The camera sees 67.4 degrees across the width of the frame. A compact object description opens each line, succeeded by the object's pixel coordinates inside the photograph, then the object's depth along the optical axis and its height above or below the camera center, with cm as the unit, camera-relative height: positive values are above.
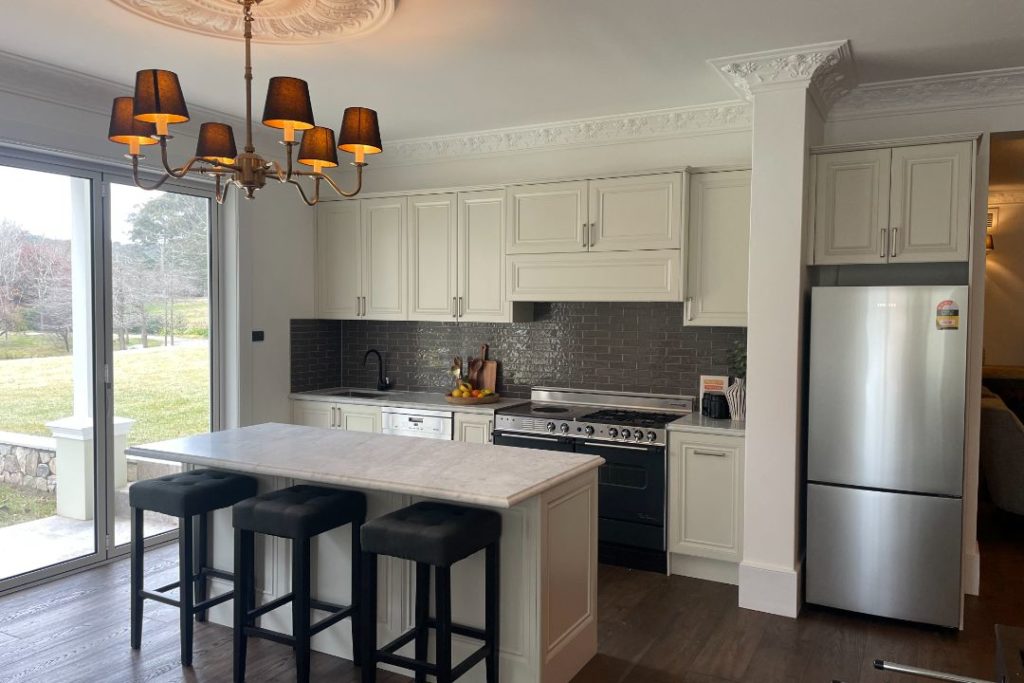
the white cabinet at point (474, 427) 493 -68
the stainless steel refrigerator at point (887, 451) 361 -61
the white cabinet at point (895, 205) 372 +60
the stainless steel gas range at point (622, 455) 439 -76
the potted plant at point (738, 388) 446 -37
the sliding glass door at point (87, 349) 412 -17
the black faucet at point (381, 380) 593 -45
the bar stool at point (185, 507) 322 -79
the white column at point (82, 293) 438 +16
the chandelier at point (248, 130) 254 +69
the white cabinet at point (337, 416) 536 -67
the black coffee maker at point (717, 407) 452 -49
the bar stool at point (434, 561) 263 -86
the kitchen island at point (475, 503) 284 -81
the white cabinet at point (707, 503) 421 -99
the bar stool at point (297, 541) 292 -87
